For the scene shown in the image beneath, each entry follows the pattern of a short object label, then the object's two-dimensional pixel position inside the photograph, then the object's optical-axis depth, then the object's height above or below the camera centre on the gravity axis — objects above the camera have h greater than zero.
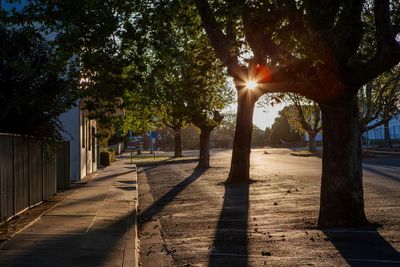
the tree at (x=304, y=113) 49.66 +3.56
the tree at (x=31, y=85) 12.46 +1.60
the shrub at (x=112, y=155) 44.29 -0.20
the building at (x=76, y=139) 23.00 +0.59
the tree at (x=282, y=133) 85.94 +2.63
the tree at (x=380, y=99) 39.97 +3.70
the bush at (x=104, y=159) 38.34 -0.44
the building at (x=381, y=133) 75.44 +2.12
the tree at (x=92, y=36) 11.37 +2.40
